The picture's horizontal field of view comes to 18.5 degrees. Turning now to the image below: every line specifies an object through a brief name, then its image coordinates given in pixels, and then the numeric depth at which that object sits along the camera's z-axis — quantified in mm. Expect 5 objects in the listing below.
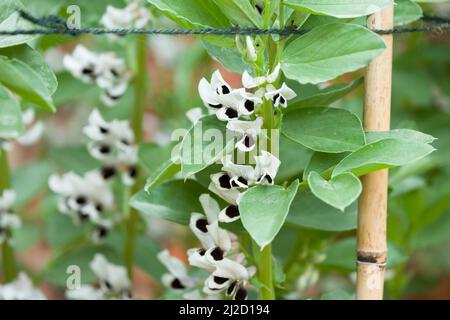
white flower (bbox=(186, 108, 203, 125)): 801
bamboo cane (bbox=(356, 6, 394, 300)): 781
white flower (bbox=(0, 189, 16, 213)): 943
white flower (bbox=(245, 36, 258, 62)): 730
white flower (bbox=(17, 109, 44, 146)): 965
